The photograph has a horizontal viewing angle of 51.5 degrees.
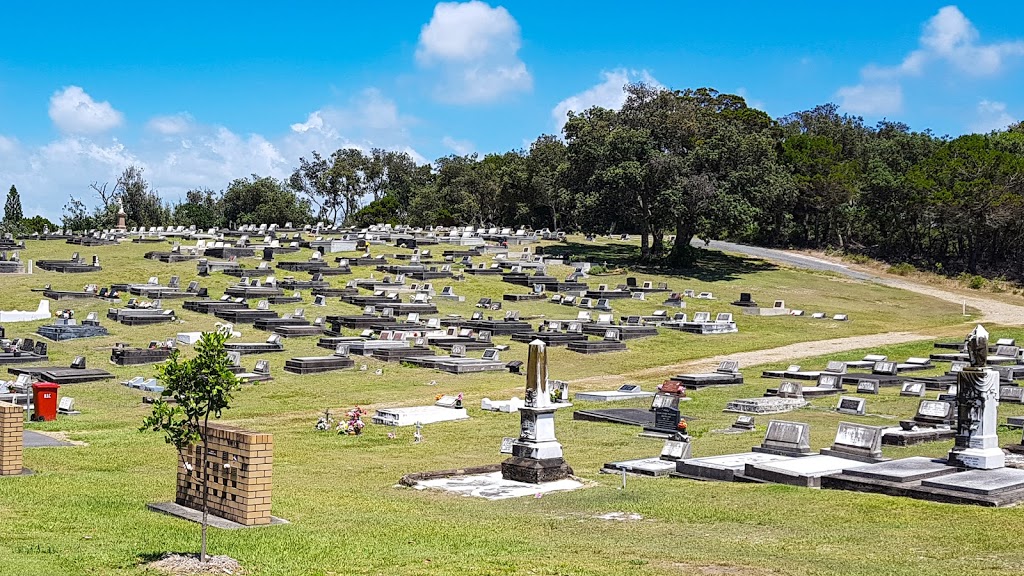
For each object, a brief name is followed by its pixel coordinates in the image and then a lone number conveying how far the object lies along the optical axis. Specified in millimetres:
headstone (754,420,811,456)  18594
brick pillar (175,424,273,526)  11938
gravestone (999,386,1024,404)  27219
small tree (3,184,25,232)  123638
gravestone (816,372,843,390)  31172
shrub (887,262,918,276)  75688
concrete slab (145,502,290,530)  12180
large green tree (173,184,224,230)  112000
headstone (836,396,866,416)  26156
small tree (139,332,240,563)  10375
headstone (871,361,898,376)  34312
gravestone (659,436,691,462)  18031
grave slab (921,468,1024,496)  13922
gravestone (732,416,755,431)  23656
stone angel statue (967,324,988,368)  17016
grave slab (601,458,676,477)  17719
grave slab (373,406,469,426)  25422
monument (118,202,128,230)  94269
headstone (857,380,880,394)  30891
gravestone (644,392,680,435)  23047
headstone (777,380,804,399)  28531
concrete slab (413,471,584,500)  16516
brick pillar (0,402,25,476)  15461
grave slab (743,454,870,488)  15930
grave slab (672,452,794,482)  16891
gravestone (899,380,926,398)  29859
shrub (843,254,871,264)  81125
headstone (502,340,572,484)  17562
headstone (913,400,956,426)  22812
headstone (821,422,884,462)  18047
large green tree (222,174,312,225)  113438
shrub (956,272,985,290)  69500
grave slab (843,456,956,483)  15148
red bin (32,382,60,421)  24875
